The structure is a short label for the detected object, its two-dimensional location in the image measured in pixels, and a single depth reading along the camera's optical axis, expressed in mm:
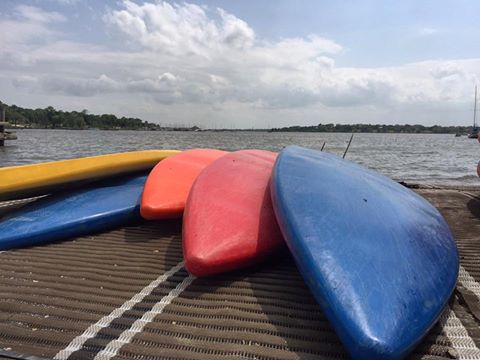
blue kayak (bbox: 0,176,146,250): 3178
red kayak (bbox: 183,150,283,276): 2272
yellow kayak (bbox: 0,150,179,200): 3709
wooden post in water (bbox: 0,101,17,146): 24900
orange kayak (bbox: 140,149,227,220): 3232
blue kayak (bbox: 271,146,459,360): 1576
